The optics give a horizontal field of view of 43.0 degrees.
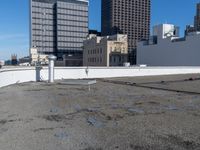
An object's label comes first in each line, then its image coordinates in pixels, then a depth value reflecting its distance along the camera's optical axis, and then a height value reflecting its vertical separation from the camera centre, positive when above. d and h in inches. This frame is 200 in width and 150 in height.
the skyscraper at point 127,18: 5669.3 +1016.1
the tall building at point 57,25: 4303.9 +635.5
